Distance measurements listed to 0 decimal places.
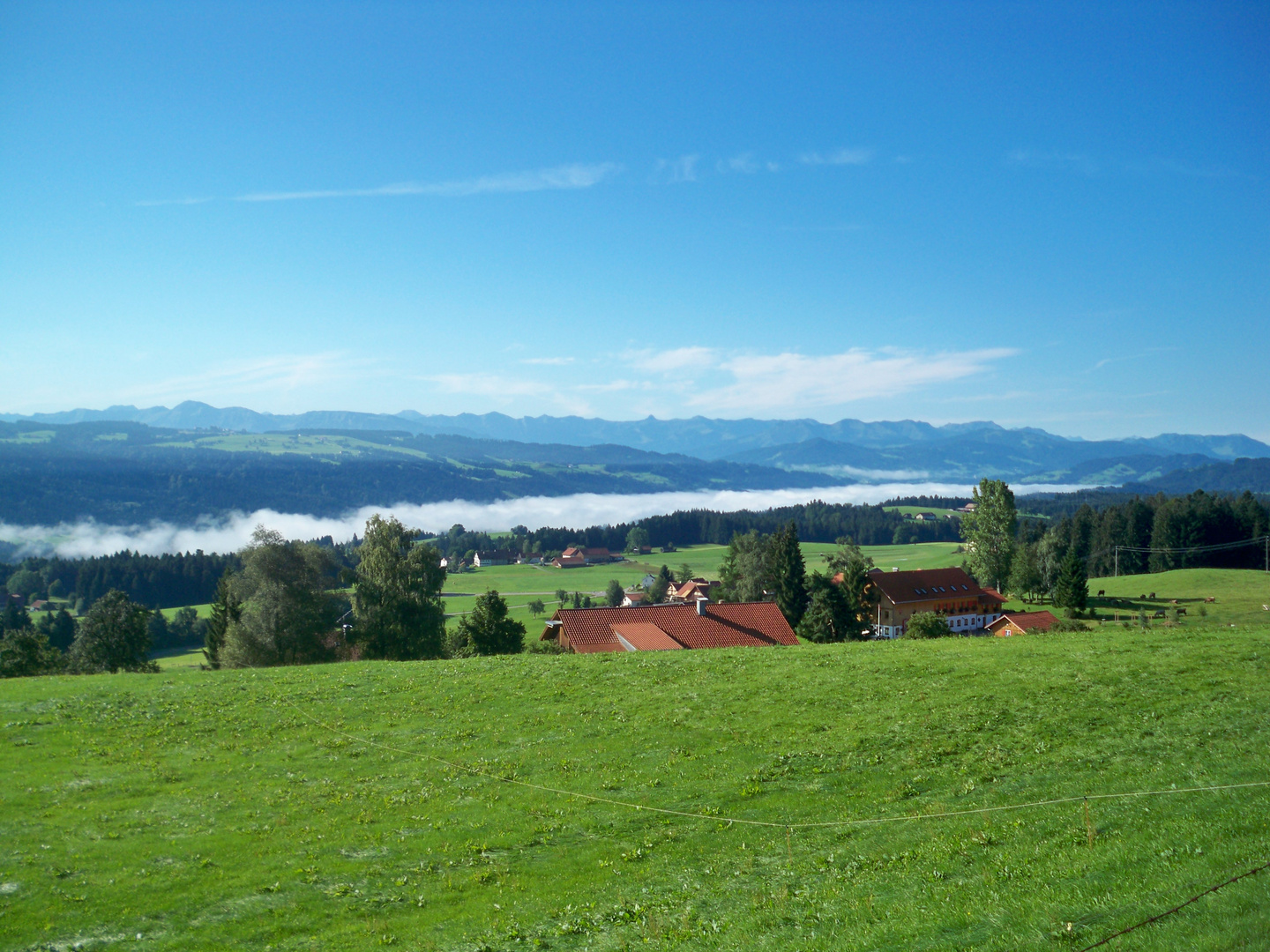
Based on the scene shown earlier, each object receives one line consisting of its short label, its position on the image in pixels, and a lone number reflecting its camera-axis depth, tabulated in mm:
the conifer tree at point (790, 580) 87438
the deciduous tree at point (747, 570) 93750
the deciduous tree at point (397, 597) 58062
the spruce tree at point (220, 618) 60781
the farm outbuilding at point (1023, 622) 73062
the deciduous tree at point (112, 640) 62906
